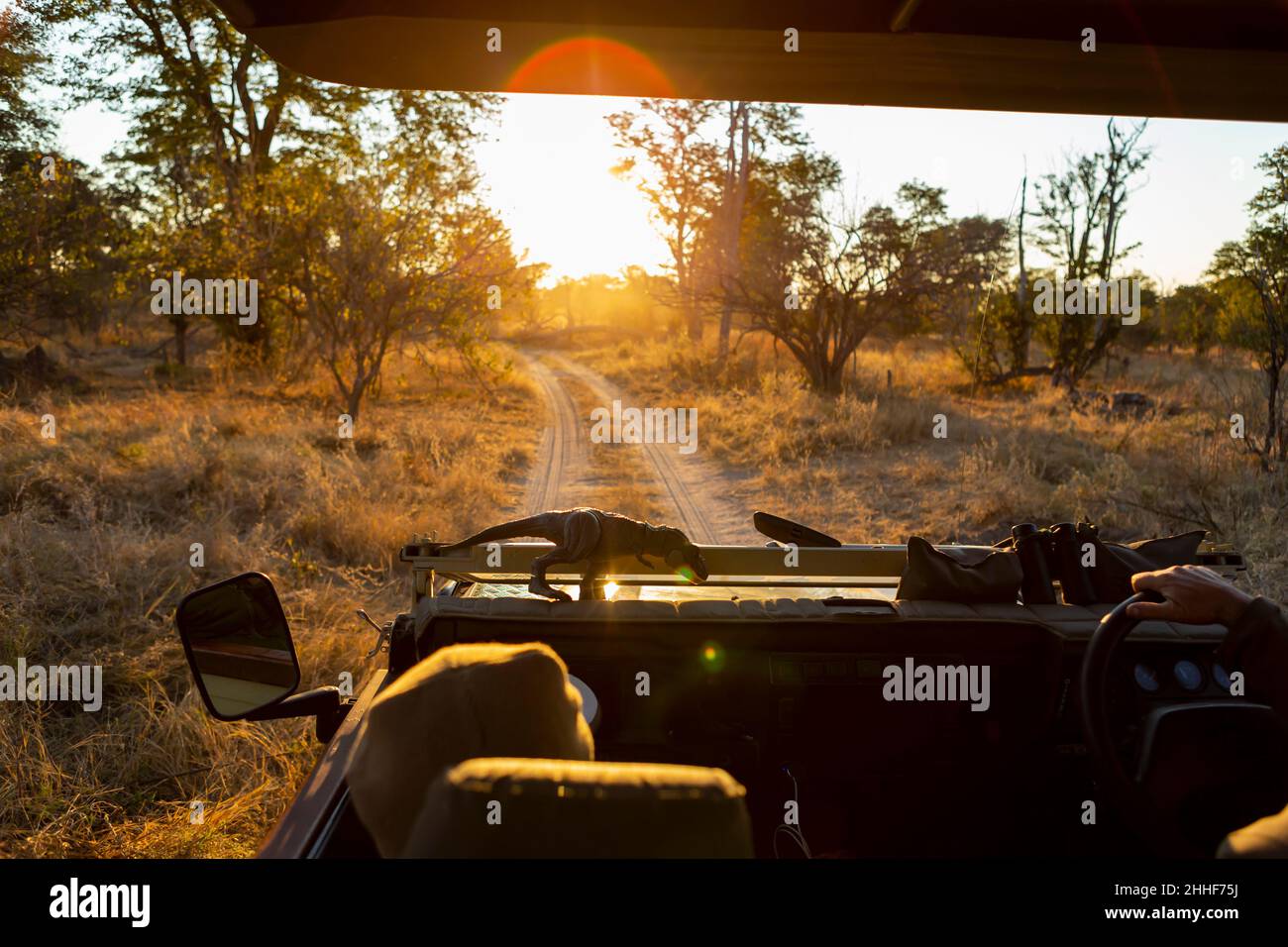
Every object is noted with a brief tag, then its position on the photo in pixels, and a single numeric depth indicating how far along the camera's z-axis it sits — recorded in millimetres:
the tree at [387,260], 12664
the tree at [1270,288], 8148
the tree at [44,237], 12031
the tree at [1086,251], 17234
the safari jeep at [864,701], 1668
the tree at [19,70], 9766
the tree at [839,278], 16797
